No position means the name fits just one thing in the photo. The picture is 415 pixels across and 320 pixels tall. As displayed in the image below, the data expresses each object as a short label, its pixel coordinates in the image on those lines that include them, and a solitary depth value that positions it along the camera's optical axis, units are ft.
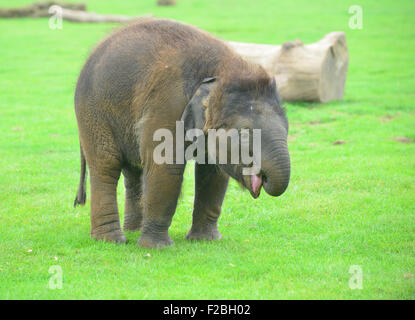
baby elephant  24.79
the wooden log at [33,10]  124.16
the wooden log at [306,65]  55.67
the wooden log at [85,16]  116.26
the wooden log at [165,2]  134.00
